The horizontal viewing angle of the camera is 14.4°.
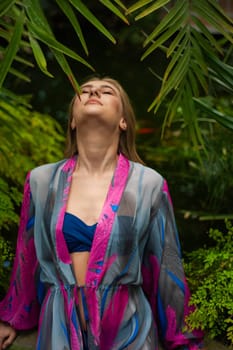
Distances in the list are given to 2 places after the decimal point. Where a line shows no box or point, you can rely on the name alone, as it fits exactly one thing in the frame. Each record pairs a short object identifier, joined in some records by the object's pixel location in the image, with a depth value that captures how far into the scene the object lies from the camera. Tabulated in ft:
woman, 8.09
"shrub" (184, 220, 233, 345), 8.68
